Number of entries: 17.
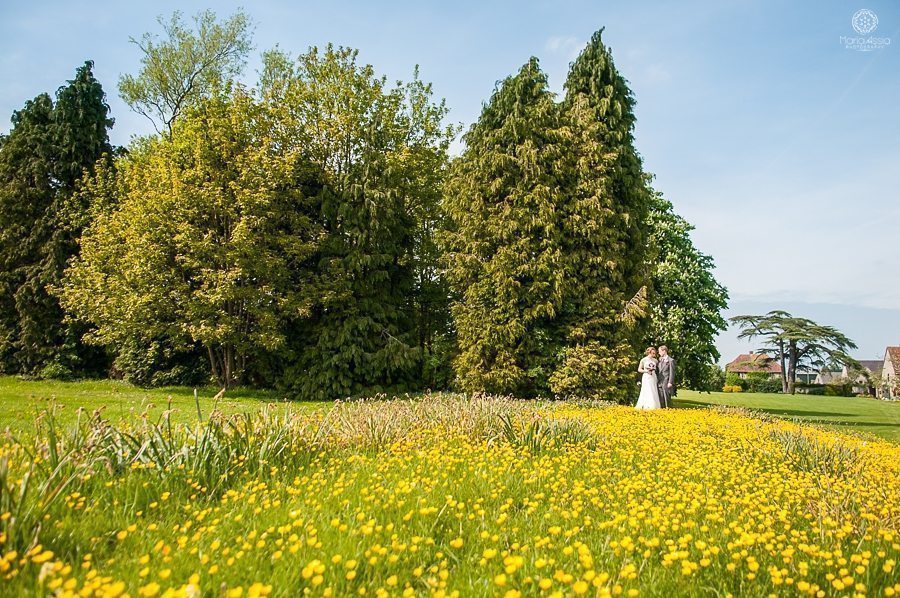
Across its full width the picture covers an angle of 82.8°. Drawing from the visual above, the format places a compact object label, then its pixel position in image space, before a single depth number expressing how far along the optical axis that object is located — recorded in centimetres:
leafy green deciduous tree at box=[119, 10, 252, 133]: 2445
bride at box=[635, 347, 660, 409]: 1363
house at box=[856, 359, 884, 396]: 4788
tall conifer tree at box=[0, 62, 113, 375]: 2012
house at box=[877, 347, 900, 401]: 4330
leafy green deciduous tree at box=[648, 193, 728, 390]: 2078
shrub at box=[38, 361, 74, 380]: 1948
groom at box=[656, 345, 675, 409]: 1381
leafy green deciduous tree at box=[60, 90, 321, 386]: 1580
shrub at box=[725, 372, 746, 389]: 5313
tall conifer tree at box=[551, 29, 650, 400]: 1522
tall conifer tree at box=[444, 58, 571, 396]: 1548
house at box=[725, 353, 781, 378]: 6782
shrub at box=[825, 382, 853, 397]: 4938
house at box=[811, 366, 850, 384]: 7241
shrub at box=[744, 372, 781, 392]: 5378
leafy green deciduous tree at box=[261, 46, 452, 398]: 1647
